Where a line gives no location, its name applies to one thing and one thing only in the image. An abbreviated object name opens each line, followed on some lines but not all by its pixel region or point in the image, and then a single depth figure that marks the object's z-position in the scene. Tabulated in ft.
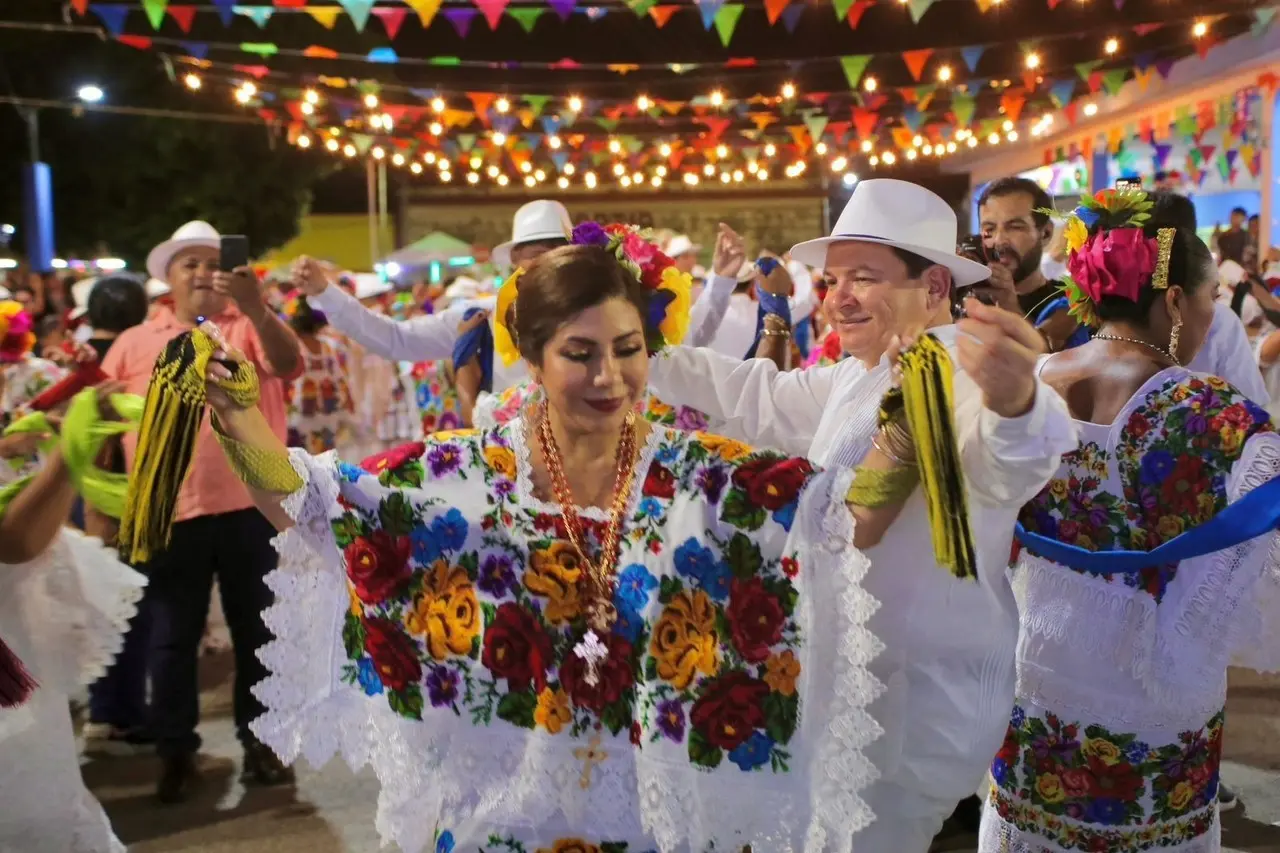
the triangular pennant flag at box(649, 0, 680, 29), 33.27
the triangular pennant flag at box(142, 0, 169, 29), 27.77
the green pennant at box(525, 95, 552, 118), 43.60
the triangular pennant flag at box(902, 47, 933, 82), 34.91
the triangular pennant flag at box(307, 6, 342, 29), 31.12
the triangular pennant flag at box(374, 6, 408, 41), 31.65
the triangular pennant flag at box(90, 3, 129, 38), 30.27
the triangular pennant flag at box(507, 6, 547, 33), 32.27
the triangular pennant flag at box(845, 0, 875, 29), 30.57
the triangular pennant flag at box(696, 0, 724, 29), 28.94
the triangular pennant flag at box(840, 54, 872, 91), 34.78
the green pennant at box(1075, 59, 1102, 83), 38.27
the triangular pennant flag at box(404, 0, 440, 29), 26.71
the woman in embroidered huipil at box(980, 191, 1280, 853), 8.30
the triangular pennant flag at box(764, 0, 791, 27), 28.60
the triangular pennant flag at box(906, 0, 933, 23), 27.30
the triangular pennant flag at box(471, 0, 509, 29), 27.99
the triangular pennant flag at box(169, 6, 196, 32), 30.83
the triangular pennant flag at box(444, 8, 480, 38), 32.19
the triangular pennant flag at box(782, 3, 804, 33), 31.94
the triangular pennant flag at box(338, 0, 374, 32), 27.17
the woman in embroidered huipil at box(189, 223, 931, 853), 6.89
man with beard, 12.93
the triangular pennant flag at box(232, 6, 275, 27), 30.71
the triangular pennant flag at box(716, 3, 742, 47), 29.24
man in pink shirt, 14.02
